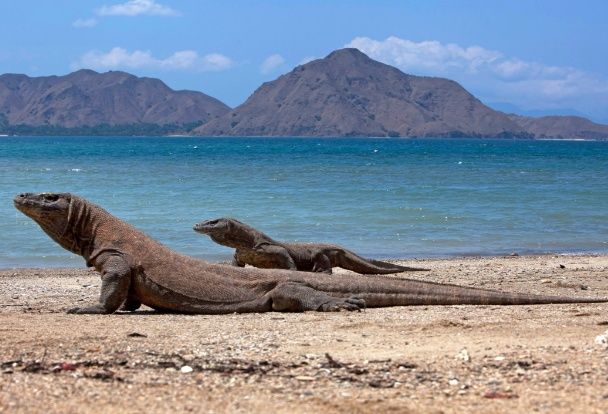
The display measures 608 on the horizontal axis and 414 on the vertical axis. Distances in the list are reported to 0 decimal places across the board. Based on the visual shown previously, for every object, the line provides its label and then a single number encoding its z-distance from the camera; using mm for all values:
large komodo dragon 15798
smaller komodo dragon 20001
